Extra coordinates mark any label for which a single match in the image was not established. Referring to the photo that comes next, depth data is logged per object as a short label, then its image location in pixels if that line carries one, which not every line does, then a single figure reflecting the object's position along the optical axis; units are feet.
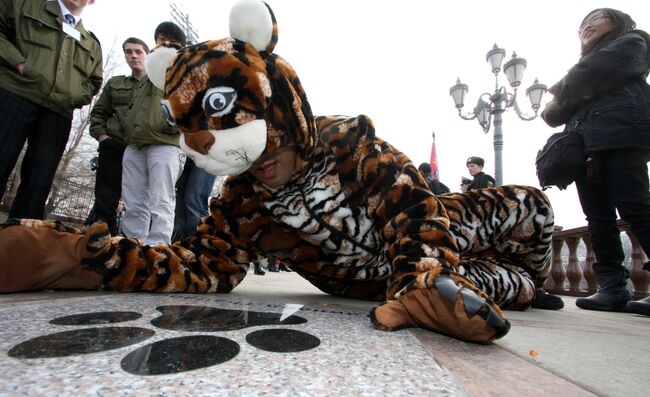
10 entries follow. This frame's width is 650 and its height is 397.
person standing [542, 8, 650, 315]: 6.10
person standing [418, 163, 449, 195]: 16.62
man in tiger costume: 3.41
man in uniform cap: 16.81
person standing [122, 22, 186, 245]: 7.92
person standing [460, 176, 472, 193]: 18.36
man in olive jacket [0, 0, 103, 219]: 6.34
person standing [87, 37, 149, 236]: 9.16
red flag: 33.34
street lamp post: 21.97
